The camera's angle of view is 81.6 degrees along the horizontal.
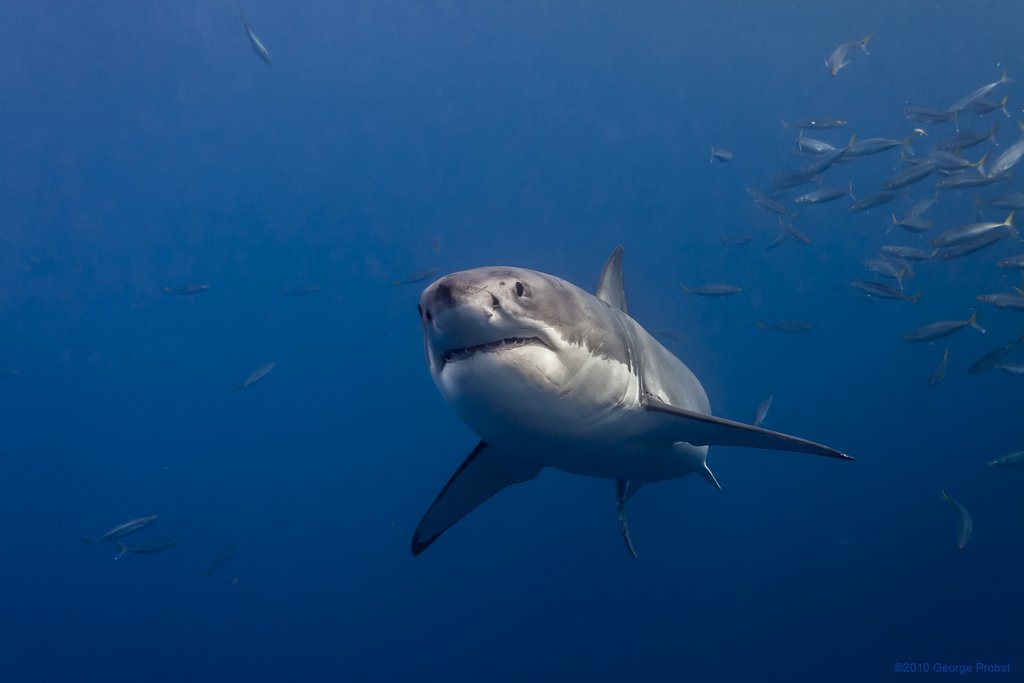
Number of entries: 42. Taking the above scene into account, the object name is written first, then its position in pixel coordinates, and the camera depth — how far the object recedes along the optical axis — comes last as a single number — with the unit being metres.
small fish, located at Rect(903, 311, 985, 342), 7.00
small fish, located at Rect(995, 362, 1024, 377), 7.38
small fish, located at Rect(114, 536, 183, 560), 9.48
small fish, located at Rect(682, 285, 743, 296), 10.34
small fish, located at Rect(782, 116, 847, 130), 9.29
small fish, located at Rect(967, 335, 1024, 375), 6.89
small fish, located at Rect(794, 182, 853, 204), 8.92
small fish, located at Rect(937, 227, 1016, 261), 6.48
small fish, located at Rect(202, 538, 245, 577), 11.74
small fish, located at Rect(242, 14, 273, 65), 10.47
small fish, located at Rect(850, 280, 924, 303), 7.50
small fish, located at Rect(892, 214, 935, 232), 8.07
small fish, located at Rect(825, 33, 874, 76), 9.35
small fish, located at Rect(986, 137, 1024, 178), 6.98
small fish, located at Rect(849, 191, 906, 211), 7.95
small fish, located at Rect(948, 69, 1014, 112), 7.70
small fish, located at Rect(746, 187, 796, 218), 9.82
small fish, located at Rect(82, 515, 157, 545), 8.30
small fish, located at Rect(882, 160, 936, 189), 7.52
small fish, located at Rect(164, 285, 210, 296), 11.83
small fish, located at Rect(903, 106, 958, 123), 7.84
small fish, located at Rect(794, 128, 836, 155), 8.44
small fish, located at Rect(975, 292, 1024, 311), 6.77
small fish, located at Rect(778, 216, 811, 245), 10.02
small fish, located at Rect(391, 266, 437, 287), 11.63
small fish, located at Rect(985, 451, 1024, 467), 7.30
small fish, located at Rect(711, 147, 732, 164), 10.81
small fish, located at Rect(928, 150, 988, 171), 7.36
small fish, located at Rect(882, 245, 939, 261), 7.79
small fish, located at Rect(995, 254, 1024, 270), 6.78
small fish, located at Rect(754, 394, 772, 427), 8.11
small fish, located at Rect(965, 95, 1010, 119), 7.81
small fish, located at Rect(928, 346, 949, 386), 8.22
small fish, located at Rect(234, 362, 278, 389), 11.48
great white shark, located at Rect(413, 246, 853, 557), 1.98
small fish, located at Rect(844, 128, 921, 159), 7.62
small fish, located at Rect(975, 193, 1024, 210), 7.55
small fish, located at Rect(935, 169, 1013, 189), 7.59
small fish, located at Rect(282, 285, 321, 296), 14.49
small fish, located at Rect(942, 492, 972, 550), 6.58
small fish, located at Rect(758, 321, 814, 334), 10.16
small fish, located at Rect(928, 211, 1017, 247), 6.38
